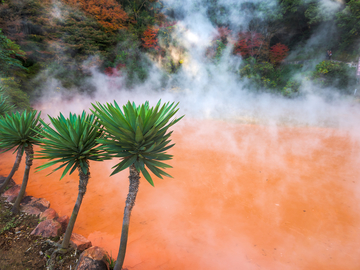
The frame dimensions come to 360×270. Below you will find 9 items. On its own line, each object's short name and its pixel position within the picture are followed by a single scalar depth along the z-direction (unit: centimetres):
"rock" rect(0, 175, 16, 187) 289
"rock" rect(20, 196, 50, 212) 246
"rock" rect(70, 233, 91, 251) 182
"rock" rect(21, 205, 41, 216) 228
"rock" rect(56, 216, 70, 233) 218
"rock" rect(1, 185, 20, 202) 249
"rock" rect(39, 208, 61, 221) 221
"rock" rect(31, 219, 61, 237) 193
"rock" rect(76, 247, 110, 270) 154
